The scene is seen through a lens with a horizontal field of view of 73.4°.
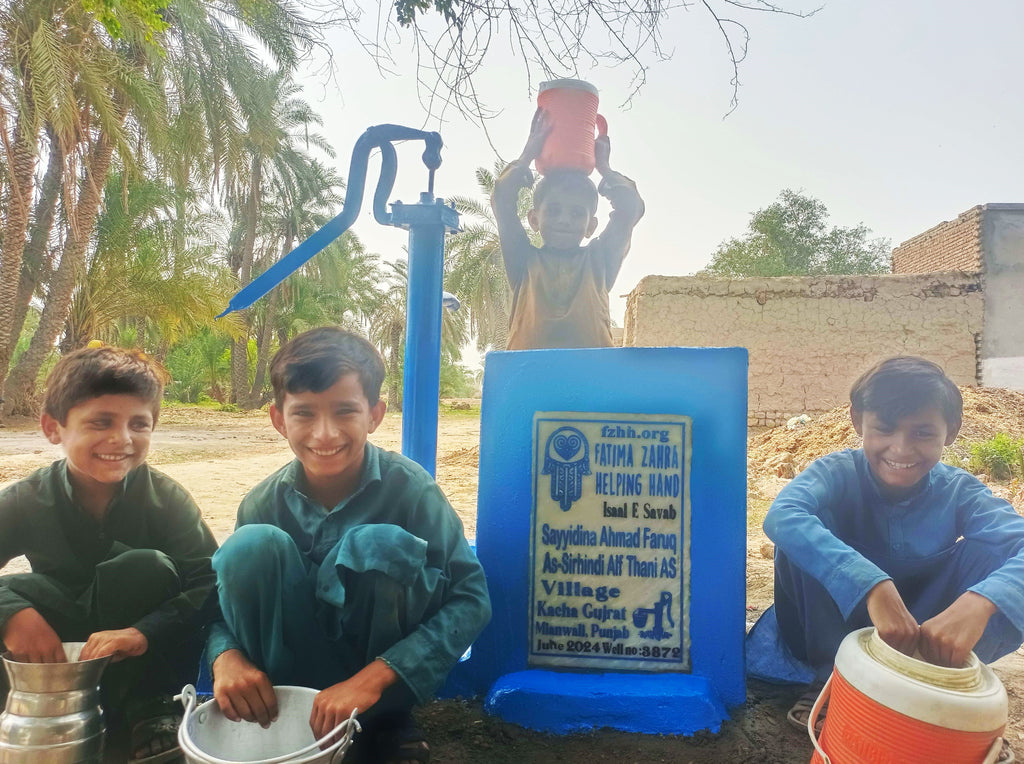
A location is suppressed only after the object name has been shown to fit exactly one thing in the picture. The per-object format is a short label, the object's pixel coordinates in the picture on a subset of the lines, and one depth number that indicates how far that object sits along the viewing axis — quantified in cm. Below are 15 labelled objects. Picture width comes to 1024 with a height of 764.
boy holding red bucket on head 244
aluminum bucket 133
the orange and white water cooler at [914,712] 121
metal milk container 137
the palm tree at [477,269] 2148
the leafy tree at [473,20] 244
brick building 900
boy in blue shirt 157
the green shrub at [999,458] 536
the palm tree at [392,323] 2797
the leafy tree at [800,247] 2138
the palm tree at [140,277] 1288
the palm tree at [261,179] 1641
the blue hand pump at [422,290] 214
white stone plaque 179
